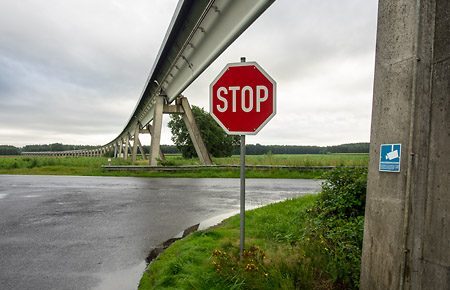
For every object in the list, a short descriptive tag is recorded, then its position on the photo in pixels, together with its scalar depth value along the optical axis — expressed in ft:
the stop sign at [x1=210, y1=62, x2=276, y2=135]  12.38
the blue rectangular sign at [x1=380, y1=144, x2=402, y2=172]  9.33
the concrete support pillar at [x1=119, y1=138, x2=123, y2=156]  281.95
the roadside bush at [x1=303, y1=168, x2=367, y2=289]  11.65
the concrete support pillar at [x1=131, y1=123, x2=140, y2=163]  155.84
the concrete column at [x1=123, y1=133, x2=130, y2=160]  239.26
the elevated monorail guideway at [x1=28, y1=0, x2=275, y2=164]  36.42
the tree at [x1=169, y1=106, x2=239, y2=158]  192.24
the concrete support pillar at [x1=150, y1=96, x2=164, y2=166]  75.36
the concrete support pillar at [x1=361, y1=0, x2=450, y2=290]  8.41
